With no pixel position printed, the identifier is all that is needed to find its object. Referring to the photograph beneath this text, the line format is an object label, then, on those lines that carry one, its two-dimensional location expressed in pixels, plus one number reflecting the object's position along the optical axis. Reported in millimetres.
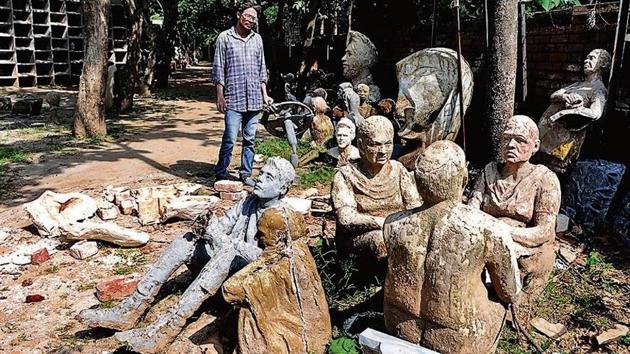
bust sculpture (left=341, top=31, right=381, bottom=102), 10016
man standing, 6035
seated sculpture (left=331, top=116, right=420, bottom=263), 3480
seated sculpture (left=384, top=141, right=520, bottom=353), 2381
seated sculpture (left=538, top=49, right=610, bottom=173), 5105
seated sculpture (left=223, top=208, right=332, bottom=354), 2738
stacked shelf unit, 16094
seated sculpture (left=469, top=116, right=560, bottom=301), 3230
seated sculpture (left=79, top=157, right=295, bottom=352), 2961
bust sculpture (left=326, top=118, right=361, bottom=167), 6082
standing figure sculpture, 7844
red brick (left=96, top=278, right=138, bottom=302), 3902
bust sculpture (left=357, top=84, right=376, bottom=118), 8499
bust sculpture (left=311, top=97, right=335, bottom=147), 8641
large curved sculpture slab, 6266
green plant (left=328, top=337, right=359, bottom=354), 2898
